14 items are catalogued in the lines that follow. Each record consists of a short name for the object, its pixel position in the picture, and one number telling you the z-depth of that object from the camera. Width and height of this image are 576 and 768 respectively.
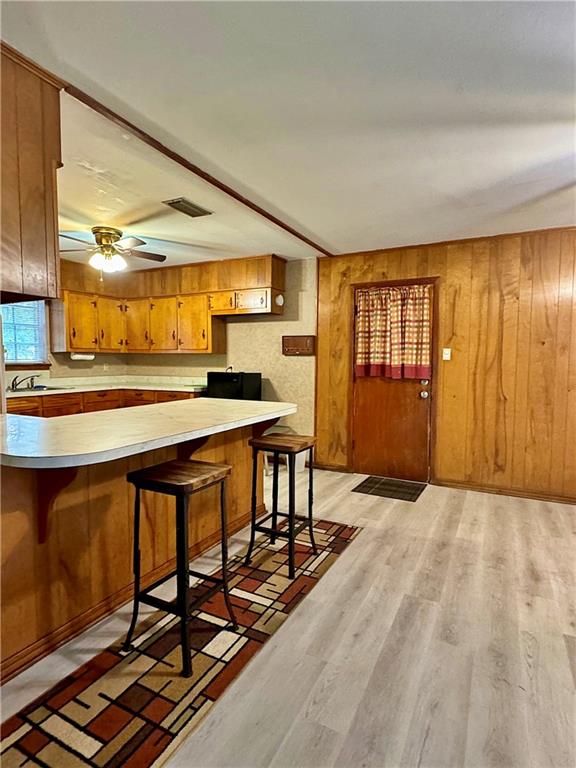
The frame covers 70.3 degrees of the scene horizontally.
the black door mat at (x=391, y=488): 4.02
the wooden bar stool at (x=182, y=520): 1.76
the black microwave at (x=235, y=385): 5.01
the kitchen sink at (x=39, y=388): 4.92
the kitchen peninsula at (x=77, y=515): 1.69
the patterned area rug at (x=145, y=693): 1.39
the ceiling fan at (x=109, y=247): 3.65
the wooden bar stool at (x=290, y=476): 2.55
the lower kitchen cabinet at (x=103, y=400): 5.37
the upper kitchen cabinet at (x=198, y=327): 5.40
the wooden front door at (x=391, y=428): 4.41
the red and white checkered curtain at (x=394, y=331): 4.31
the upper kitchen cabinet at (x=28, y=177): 1.67
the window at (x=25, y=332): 5.05
